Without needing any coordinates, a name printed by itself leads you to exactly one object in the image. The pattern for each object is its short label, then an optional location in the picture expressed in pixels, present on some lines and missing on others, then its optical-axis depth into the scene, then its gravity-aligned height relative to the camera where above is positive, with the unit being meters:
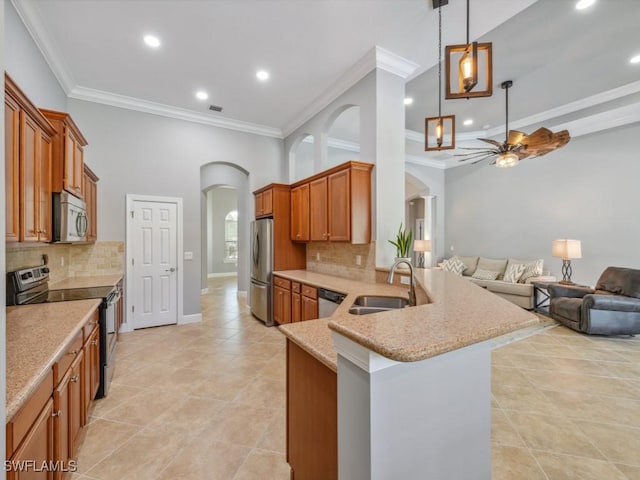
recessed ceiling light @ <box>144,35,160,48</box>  3.20 +2.26
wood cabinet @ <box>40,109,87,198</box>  2.32 +0.75
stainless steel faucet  2.03 -0.38
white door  4.54 -0.34
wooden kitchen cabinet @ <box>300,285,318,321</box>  3.59 -0.78
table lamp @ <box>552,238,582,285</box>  4.84 -0.14
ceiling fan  3.72 +1.33
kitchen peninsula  0.89 -0.52
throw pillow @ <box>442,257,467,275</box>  6.98 -0.58
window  11.06 +0.18
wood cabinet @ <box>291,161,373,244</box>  3.54 +0.49
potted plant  3.46 -0.03
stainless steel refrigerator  4.70 -0.41
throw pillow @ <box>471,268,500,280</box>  6.32 -0.74
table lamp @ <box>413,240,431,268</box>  7.10 -0.12
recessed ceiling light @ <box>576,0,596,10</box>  2.82 +2.34
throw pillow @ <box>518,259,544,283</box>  5.65 -0.57
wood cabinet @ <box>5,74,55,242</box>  1.68 +0.49
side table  5.26 -1.00
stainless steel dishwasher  3.18 -0.68
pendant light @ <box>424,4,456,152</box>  3.19 +1.25
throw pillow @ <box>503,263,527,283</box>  5.82 -0.63
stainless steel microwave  2.32 +0.21
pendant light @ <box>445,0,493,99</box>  1.89 +1.17
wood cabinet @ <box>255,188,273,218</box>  4.88 +0.69
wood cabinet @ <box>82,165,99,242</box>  3.45 +0.55
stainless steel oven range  2.22 -0.48
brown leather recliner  3.98 -0.94
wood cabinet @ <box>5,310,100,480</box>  1.06 -0.83
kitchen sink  2.63 -0.56
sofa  5.52 -0.72
